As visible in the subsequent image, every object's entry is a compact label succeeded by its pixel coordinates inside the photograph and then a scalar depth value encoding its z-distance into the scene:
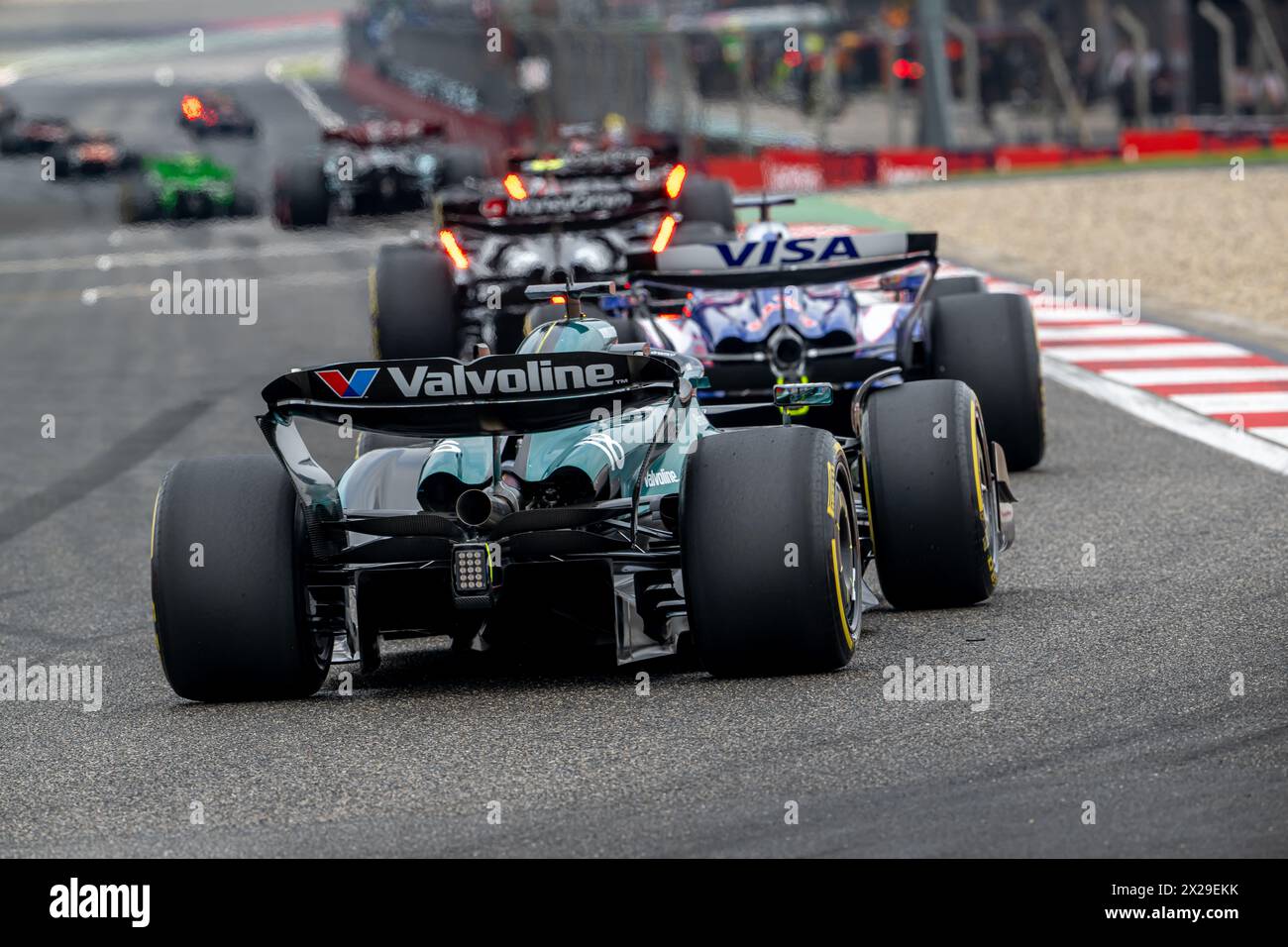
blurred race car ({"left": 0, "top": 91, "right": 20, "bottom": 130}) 57.56
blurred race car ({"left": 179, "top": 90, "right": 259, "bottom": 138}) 56.41
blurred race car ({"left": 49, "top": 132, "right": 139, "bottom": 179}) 41.69
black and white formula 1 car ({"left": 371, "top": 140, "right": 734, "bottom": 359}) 15.15
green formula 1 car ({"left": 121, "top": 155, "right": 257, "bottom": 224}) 34.62
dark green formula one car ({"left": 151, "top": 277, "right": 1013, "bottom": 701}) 7.04
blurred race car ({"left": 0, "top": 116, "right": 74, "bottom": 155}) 47.38
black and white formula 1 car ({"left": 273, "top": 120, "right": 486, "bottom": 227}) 30.81
